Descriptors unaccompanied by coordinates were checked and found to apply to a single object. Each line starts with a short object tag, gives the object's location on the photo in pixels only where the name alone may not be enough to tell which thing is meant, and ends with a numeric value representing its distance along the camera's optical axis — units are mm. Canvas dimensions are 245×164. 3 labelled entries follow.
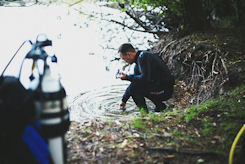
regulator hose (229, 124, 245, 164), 2346
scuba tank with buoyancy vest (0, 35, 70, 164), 1844
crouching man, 4695
